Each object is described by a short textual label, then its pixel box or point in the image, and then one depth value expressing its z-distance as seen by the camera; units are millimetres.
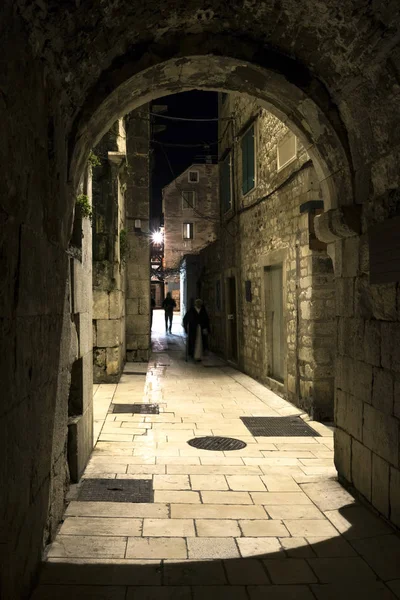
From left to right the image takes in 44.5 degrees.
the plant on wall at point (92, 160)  5012
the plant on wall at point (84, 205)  4105
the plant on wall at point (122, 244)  9844
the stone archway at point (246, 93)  3441
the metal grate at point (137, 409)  6641
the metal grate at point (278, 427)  5688
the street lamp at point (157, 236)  30538
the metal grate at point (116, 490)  3740
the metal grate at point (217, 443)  5082
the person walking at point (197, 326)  11891
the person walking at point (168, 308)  20812
